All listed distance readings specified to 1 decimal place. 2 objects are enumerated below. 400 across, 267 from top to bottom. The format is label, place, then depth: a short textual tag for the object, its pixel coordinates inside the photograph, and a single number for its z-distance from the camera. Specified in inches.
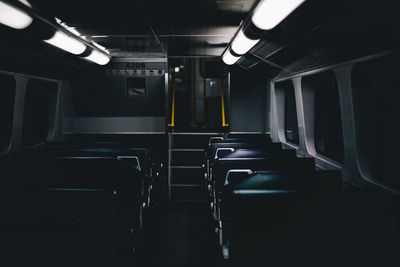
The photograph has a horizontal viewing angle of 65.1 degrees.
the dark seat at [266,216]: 81.5
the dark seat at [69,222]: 81.3
